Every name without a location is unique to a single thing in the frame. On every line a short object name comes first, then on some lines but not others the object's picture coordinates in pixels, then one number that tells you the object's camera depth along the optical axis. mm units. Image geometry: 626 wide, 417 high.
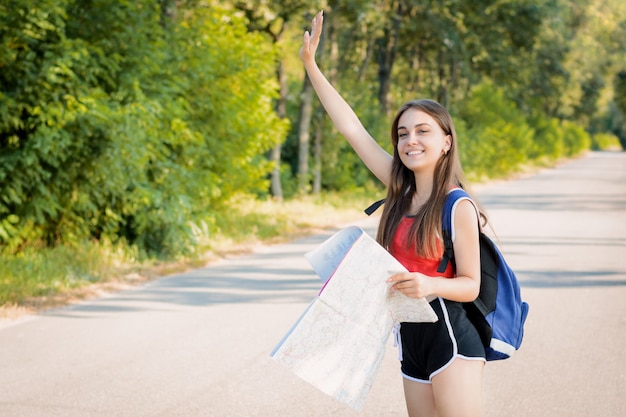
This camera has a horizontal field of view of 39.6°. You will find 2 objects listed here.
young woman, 3090
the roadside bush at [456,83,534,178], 38388
